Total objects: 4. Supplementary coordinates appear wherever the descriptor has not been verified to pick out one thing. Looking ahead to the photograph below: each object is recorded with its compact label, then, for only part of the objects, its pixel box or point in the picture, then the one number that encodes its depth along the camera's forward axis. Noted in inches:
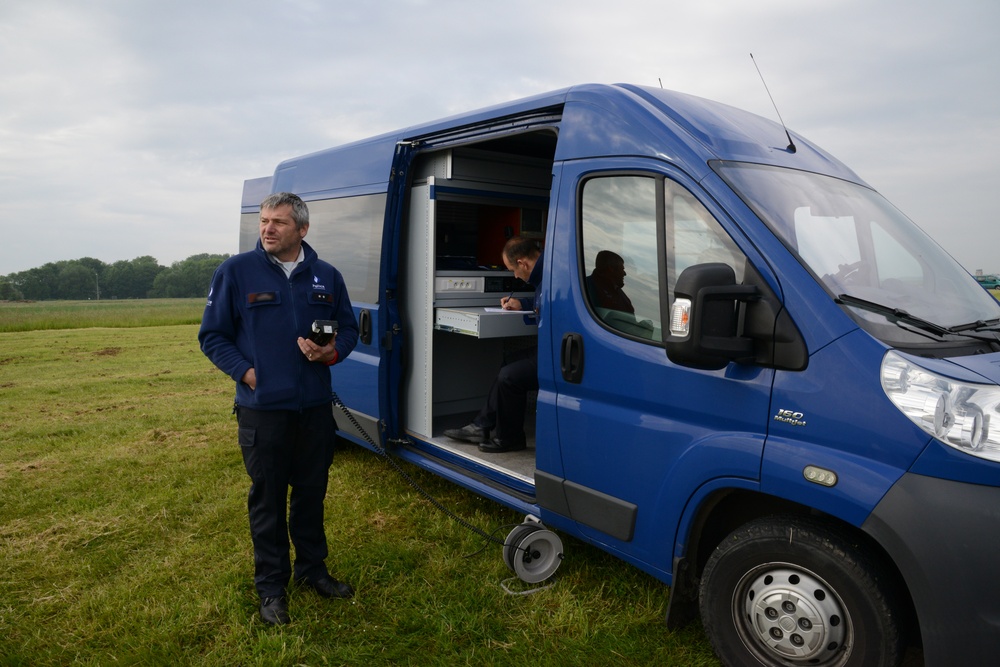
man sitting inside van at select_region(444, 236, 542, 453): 185.2
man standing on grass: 125.4
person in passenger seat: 124.7
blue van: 86.5
